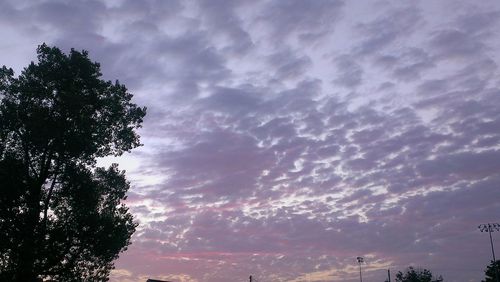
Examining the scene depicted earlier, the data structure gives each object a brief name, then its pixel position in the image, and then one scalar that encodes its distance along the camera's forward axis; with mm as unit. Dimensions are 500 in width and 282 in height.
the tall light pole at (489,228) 85819
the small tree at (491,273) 90125
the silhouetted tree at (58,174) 26281
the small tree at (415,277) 141900
